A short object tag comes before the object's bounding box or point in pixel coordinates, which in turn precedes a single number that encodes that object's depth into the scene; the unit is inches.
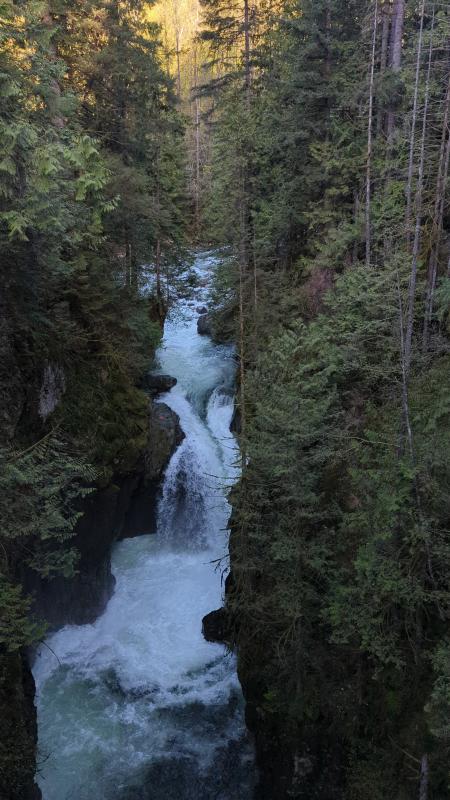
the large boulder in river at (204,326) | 1153.4
